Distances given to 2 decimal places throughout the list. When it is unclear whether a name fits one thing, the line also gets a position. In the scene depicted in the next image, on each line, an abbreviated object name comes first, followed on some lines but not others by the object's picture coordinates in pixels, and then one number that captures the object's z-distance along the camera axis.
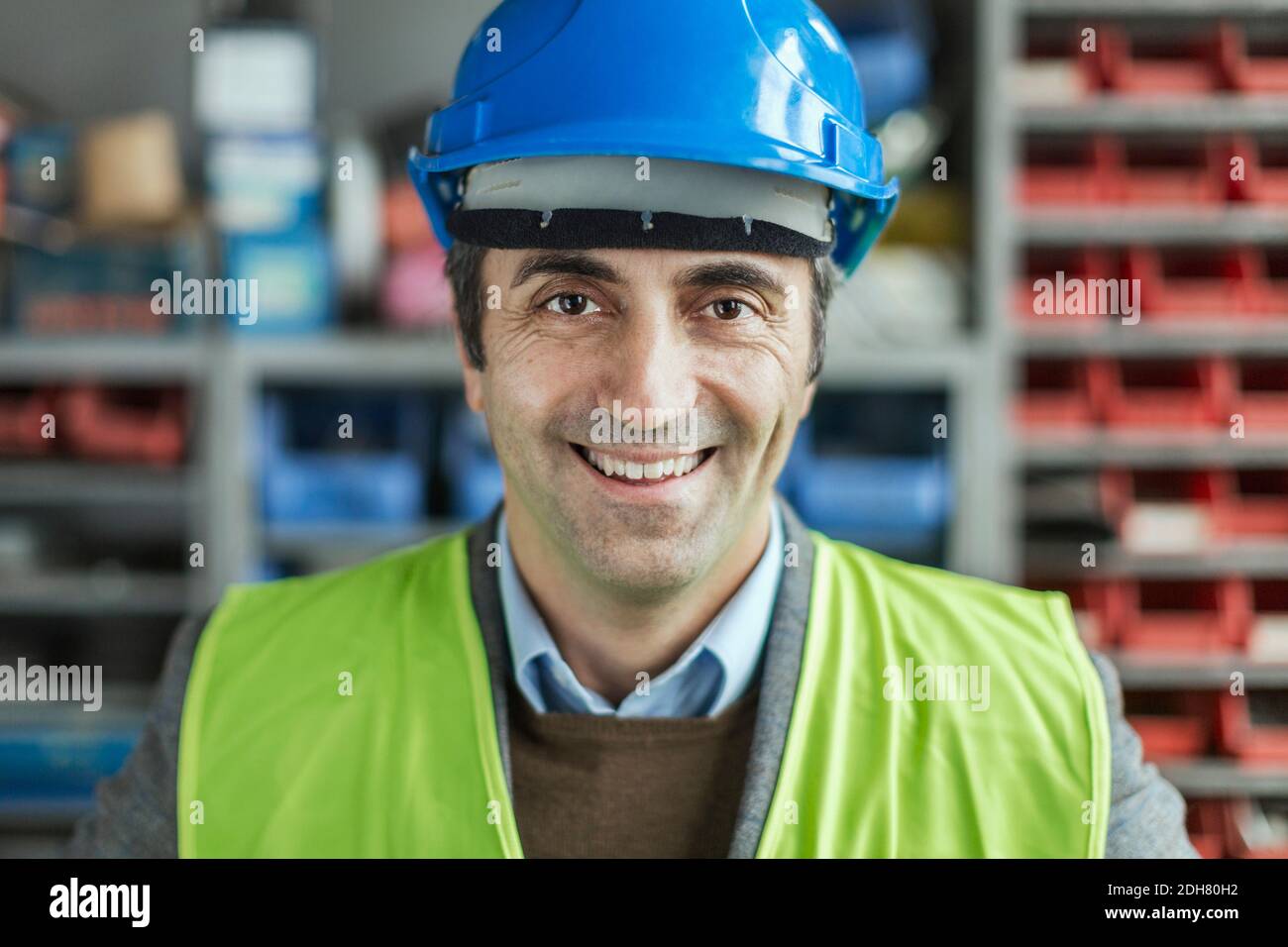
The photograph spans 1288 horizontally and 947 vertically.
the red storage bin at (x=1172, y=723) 2.54
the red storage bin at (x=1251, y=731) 2.52
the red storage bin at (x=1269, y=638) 2.51
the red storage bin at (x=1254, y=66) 2.49
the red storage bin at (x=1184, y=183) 2.53
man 0.95
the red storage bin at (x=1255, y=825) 2.50
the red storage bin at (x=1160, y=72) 2.52
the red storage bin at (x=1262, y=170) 2.52
